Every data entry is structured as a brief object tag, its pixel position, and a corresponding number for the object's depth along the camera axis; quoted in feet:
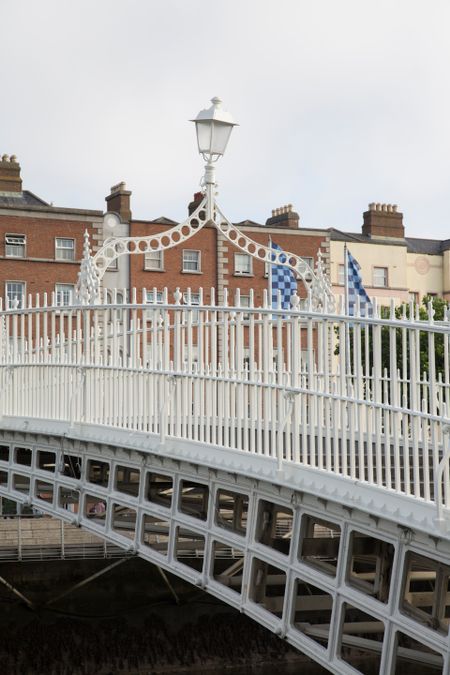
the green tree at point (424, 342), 86.93
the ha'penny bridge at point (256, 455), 29.96
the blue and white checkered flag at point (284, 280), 65.00
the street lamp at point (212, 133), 50.72
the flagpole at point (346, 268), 58.85
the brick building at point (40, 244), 142.72
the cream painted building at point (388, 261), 173.78
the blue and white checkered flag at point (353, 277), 75.59
